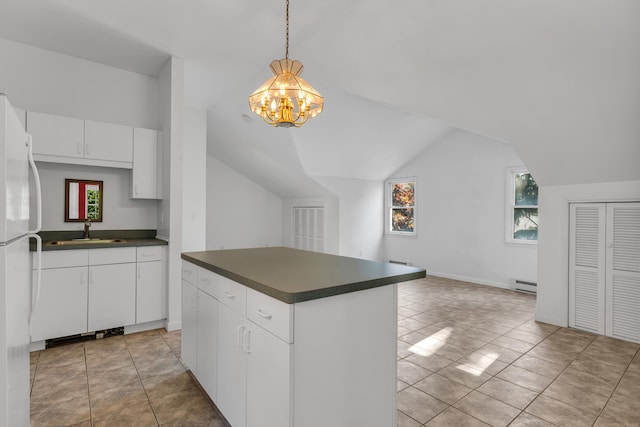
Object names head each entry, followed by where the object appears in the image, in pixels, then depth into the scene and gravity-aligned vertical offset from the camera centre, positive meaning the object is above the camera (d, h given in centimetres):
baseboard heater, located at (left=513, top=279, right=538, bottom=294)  528 -112
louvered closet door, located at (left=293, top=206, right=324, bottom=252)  724 -33
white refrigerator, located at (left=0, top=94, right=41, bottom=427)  119 -24
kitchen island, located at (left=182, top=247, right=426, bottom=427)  144 -62
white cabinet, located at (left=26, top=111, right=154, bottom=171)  323 +67
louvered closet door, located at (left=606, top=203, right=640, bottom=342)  328 -54
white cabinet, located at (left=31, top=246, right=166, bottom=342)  306 -80
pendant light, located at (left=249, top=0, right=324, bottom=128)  232 +83
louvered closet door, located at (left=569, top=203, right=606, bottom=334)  350 -53
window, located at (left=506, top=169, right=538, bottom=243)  541 +15
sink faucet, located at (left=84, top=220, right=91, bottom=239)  363 -21
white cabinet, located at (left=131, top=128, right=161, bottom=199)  371 +52
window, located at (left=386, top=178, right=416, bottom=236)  729 +19
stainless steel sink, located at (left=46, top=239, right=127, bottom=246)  328 -33
